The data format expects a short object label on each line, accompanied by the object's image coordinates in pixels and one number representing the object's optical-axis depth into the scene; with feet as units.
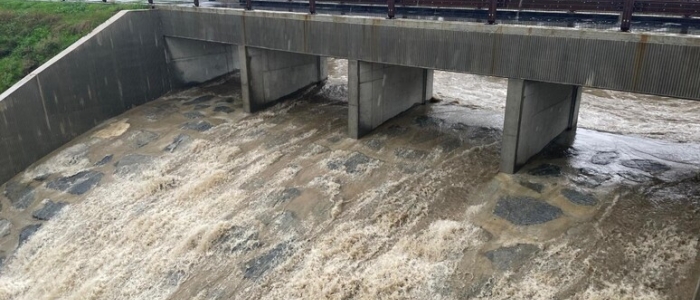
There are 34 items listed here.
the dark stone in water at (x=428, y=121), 47.78
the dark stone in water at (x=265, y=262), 32.19
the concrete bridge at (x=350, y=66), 30.40
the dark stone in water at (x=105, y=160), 49.69
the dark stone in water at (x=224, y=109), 57.72
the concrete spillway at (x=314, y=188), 29.45
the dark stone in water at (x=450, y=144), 42.34
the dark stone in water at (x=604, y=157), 39.08
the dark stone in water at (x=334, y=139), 46.77
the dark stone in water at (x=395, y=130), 46.32
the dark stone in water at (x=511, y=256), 28.71
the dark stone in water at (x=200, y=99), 61.27
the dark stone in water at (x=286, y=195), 38.63
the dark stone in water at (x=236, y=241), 34.53
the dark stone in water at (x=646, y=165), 37.47
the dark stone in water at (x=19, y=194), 46.06
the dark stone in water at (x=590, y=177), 35.17
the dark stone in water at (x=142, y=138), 52.26
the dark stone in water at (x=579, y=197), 32.83
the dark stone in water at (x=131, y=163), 47.55
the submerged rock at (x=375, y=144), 44.15
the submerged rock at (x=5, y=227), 42.49
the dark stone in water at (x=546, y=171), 36.55
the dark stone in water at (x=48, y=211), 43.22
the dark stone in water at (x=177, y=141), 50.10
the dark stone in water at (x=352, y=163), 41.23
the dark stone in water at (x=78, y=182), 45.96
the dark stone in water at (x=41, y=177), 48.89
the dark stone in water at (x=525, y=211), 31.81
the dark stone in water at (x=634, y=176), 35.73
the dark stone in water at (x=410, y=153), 41.63
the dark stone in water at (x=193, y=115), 56.80
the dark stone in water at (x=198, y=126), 53.47
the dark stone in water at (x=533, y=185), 34.63
